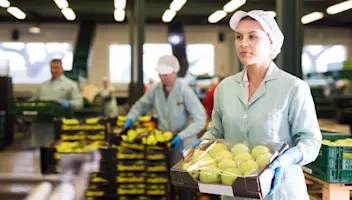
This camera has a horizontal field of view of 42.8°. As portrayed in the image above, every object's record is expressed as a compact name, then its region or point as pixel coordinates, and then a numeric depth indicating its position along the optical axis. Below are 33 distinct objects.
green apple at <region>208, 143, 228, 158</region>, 2.11
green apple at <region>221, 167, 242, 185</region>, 1.89
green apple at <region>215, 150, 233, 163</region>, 2.04
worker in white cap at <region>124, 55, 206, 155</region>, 4.42
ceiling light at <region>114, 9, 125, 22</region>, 9.56
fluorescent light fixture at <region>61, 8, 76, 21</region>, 9.45
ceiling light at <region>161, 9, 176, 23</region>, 11.14
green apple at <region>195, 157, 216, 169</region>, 2.01
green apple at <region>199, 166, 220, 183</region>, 1.95
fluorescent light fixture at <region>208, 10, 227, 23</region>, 11.11
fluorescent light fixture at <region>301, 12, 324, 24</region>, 11.67
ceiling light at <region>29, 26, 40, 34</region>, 14.94
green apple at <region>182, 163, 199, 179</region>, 1.99
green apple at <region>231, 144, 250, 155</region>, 2.07
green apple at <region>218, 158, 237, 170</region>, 1.97
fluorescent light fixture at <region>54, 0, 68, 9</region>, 8.39
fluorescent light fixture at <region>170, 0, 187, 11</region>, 9.37
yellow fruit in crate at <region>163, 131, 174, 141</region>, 4.42
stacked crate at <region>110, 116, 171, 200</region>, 4.79
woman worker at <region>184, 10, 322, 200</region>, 2.15
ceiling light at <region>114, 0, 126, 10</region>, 8.53
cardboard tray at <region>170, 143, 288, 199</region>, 1.84
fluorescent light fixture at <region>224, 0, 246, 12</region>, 9.41
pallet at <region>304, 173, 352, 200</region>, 2.87
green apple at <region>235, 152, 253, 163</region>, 2.00
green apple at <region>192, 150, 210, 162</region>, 2.08
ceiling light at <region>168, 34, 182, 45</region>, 15.45
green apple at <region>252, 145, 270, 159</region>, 2.00
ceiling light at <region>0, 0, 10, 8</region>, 6.86
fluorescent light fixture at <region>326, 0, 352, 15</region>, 9.63
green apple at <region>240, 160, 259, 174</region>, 1.92
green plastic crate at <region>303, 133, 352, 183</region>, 2.86
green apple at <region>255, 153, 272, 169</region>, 1.93
